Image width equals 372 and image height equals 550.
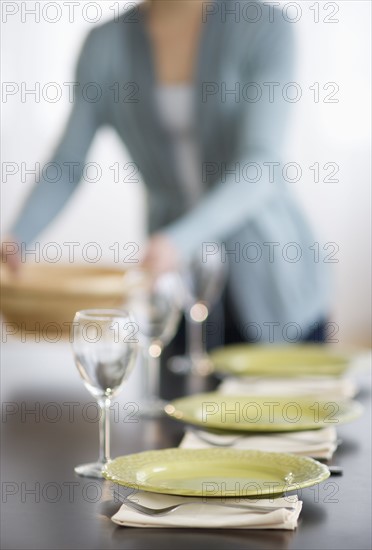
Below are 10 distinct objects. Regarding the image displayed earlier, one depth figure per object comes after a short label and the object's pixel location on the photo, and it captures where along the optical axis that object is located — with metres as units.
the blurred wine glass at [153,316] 2.31
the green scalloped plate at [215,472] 1.70
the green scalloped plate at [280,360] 2.47
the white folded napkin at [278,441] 1.93
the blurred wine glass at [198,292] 2.73
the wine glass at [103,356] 1.87
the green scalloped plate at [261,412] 2.02
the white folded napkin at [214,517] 1.65
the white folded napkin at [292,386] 2.31
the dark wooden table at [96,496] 1.63
